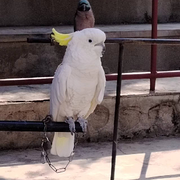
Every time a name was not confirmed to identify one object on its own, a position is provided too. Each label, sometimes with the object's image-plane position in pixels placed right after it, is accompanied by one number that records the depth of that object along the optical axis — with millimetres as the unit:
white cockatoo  2031
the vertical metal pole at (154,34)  3410
